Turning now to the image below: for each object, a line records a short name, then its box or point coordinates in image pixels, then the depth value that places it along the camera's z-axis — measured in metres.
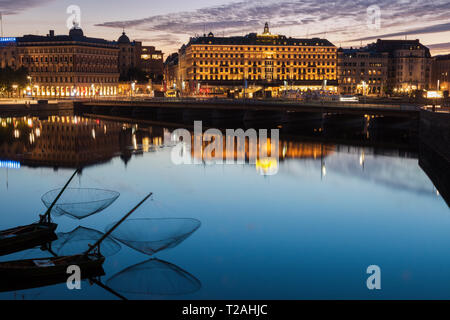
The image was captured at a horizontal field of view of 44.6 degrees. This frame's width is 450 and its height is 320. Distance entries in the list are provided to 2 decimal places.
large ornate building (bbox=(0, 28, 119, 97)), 181.12
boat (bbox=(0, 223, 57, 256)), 22.77
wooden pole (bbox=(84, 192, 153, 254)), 20.40
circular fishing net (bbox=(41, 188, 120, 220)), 26.81
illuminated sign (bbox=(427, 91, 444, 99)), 111.56
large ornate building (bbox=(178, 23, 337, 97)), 190.00
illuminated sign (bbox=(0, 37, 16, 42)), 184.86
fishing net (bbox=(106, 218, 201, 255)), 21.50
